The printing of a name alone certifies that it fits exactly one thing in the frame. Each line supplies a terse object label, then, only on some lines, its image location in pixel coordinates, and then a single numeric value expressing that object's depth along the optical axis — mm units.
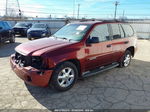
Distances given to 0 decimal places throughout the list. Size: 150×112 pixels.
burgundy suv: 2571
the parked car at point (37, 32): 10172
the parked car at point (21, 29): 12363
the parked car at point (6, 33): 7713
